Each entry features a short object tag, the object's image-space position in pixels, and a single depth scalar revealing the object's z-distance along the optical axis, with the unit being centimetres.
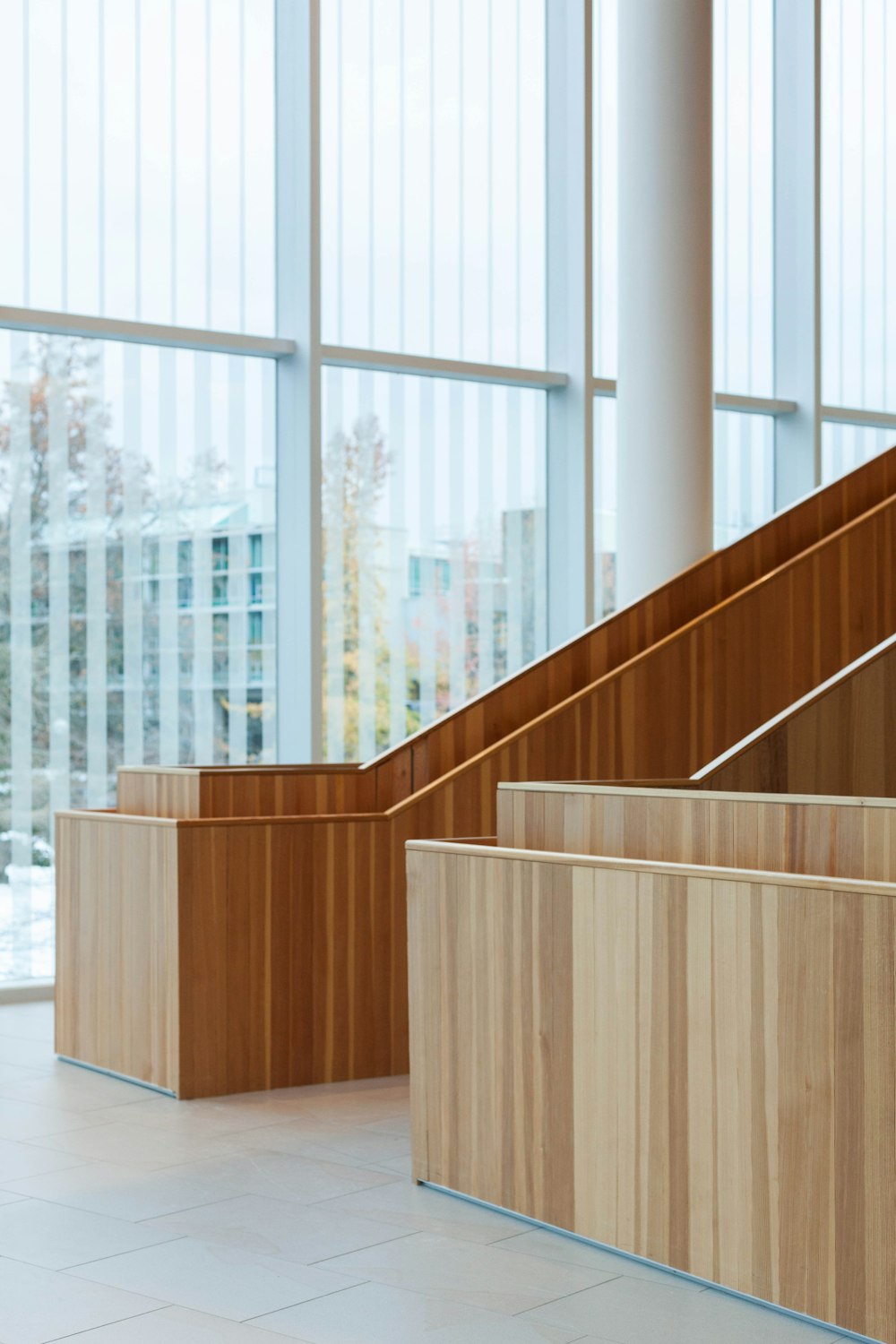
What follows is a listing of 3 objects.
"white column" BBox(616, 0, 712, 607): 622
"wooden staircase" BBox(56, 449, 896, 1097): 427
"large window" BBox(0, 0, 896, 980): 616
